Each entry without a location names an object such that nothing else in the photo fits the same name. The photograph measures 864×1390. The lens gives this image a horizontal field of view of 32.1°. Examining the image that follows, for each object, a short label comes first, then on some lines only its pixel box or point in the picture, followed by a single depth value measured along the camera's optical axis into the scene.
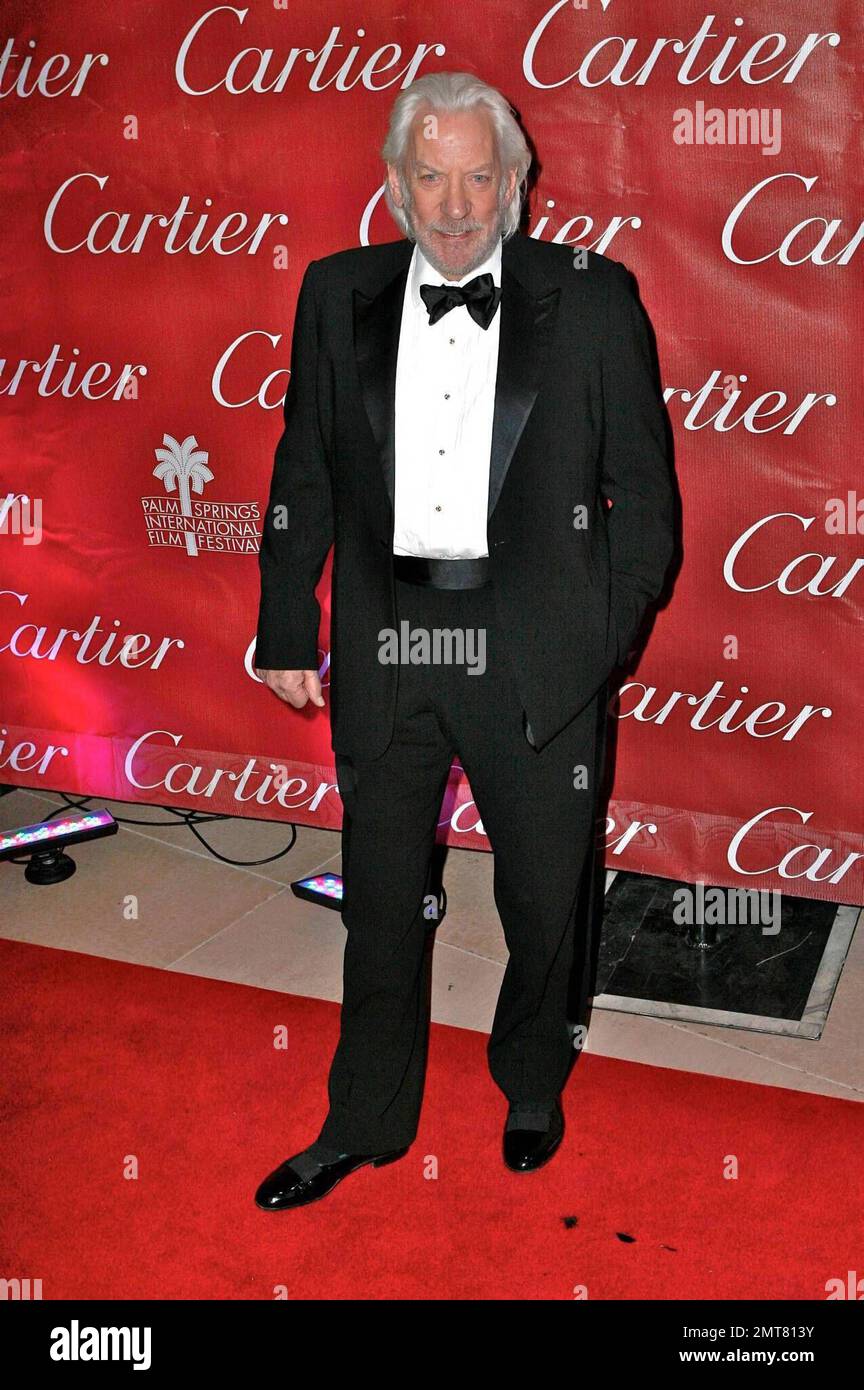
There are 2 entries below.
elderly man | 2.14
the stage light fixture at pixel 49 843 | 3.67
